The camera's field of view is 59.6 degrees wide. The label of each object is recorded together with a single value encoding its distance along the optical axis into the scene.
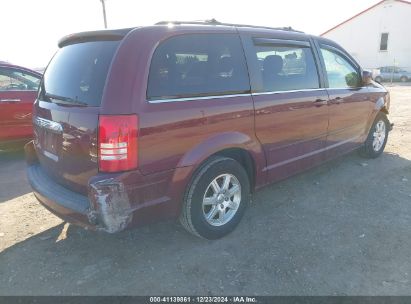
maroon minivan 2.62
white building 33.22
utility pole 20.84
